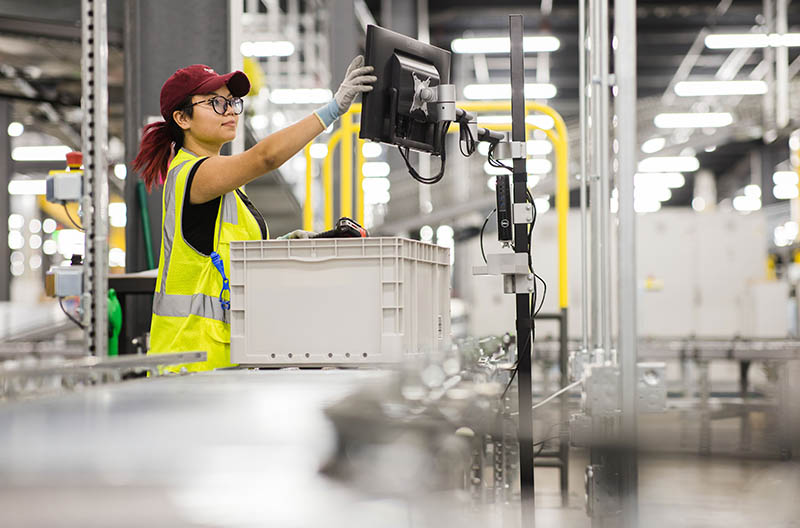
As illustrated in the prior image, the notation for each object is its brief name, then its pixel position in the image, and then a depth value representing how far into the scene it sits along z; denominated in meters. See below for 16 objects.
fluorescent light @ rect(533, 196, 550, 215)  19.03
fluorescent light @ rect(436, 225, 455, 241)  22.33
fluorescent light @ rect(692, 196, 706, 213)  25.79
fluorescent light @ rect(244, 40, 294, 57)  9.97
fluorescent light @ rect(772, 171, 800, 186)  23.08
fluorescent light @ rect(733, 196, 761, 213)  25.80
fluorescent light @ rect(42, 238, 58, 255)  25.58
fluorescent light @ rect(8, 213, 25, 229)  23.99
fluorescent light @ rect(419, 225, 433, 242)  20.20
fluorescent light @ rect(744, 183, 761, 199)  23.29
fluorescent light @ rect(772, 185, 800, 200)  23.27
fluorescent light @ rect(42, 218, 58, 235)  24.80
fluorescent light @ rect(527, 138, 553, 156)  21.66
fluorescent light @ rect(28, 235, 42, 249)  24.36
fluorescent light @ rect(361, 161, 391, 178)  22.72
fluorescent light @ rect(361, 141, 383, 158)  19.58
